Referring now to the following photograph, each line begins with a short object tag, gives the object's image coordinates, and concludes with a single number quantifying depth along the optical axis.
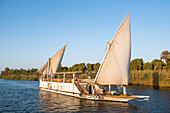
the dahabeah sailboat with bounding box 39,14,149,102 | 29.23
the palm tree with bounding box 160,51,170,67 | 102.93
